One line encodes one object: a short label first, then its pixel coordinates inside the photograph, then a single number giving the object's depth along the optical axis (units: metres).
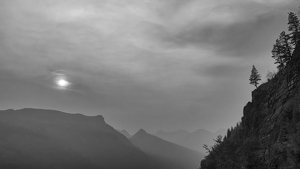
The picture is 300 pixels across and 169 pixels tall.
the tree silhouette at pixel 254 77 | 84.16
